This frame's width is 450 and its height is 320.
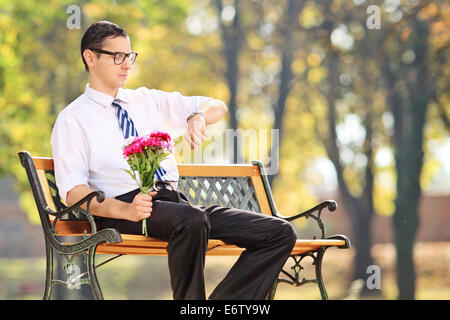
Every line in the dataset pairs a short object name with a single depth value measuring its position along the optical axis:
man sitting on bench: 7.14
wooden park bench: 7.57
